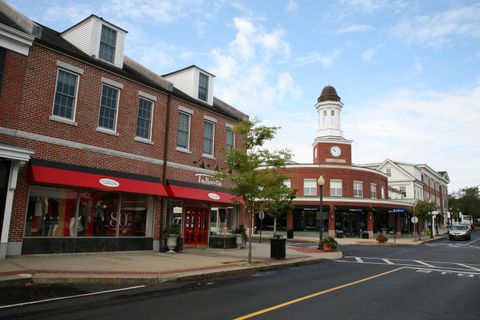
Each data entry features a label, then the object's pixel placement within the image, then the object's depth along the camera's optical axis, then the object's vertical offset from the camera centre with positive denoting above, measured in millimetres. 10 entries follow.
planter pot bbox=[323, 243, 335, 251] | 22548 -1382
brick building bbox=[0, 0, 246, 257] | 13234 +3053
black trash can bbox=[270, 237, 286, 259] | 17067 -1166
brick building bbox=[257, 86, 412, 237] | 42656 +3921
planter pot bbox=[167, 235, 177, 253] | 17703 -1102
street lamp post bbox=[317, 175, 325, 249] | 23419 +2450
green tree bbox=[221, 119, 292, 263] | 14797 +2231
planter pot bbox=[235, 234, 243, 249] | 22875 -1062
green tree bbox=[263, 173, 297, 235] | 15290 +1317
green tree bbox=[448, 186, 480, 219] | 95794 +6575
